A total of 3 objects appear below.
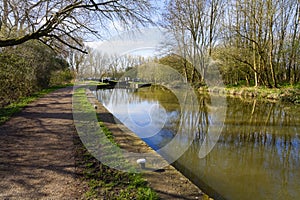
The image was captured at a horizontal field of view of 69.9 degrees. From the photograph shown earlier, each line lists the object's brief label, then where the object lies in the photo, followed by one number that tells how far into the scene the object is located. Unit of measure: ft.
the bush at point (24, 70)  29.07
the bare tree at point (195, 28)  63.57
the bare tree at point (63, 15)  21.35
